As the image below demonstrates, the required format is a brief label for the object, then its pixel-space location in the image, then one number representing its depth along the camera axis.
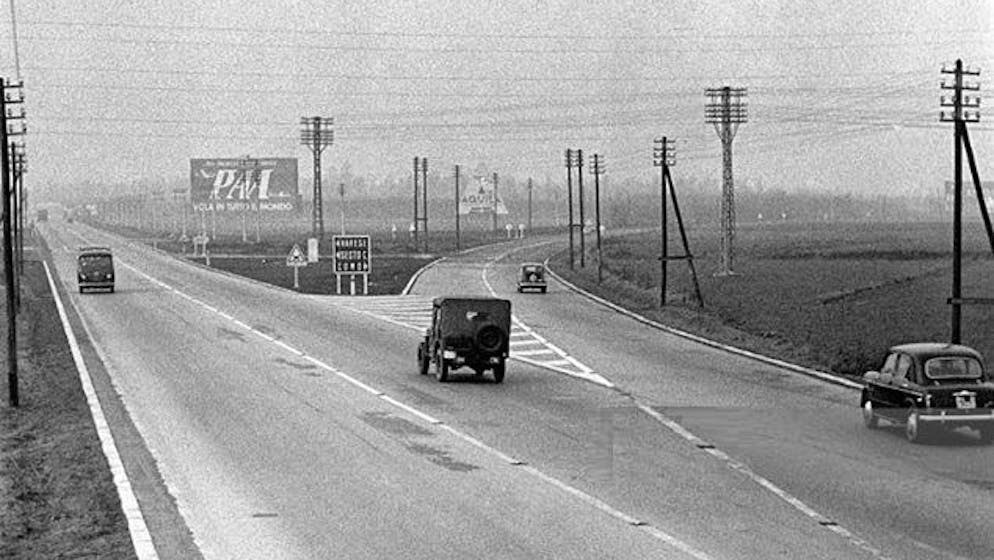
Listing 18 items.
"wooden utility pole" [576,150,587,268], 106.68
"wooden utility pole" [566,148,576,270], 114.06
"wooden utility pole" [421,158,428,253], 137.62
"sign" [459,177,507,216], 172.62
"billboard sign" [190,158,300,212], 131.25
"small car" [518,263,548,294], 77.12
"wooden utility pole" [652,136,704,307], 62.97
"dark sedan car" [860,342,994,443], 23.41
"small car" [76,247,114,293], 74.50
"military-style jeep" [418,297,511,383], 34.53
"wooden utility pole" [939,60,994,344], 37.00
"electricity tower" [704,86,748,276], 78.75
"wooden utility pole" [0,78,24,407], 31.83
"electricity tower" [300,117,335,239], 113.75
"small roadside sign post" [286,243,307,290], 76.94
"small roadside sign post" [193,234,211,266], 109.82
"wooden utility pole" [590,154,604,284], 86.99
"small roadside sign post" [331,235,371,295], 75.44
